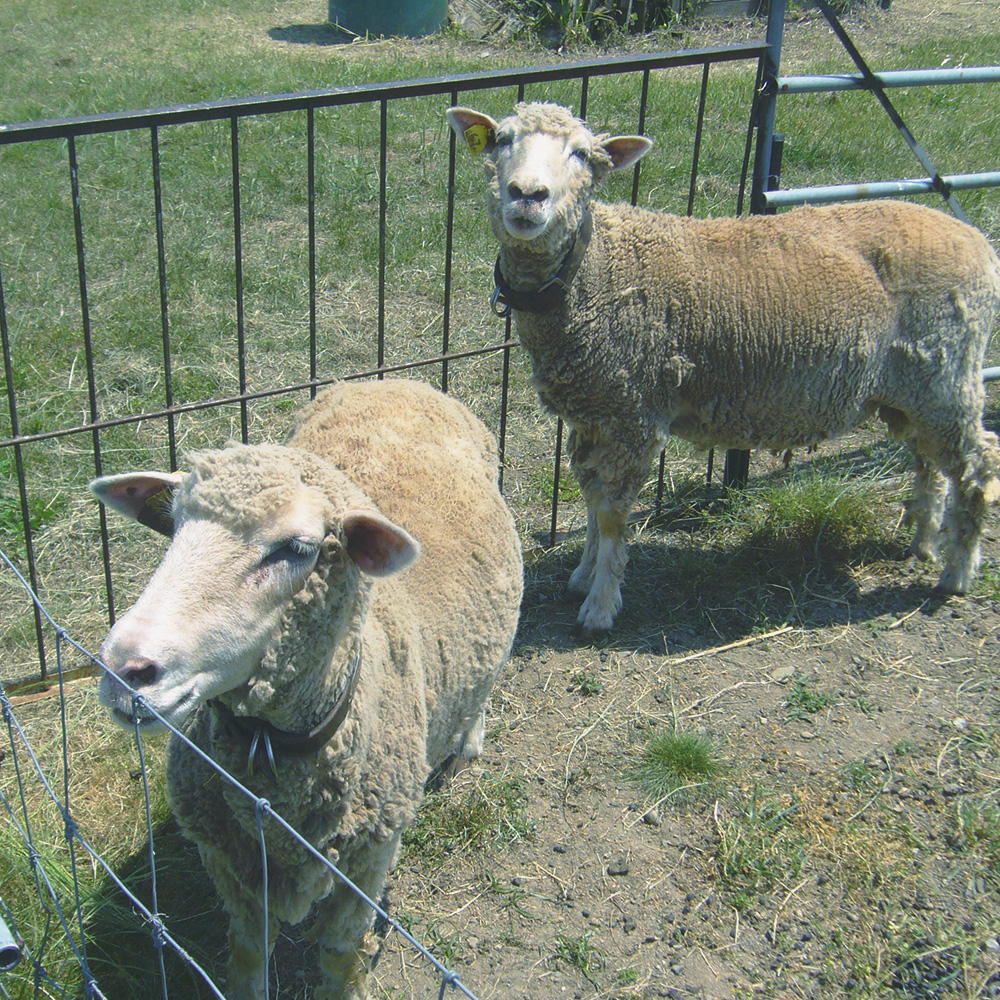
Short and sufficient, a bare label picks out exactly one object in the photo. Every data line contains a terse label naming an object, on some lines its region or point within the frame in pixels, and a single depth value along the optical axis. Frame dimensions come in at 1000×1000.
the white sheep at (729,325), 3.67
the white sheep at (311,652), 1.89
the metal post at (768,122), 4.04
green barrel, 11.48
